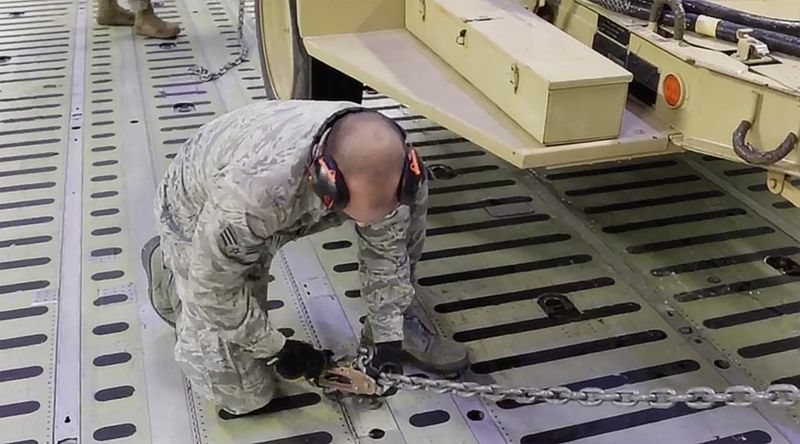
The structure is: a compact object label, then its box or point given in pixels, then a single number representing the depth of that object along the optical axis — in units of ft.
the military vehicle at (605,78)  6.31
